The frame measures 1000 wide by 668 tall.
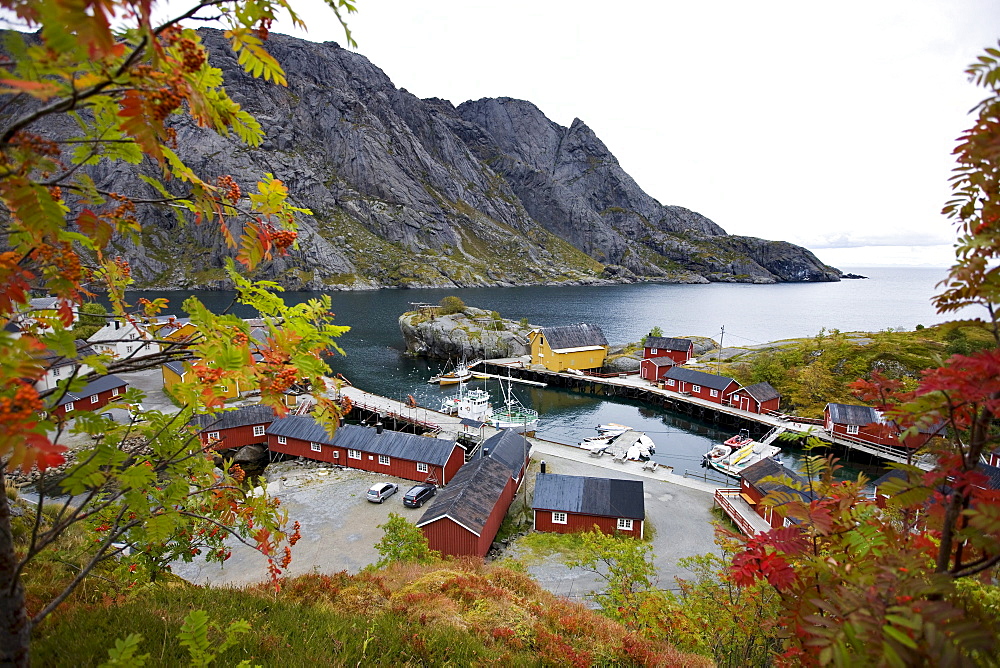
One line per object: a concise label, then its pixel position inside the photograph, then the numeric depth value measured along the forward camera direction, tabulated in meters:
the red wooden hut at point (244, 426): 36.69
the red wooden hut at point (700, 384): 52.59
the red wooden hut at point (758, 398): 49.62
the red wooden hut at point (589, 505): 24.97
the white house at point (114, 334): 49.28
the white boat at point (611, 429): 45.15
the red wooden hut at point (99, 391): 41.37
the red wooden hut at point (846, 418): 41.75
